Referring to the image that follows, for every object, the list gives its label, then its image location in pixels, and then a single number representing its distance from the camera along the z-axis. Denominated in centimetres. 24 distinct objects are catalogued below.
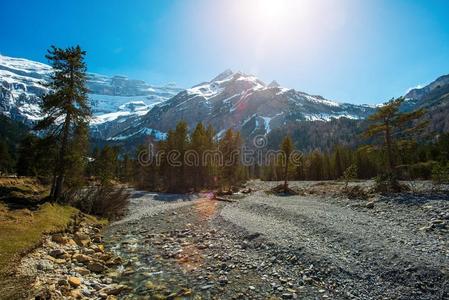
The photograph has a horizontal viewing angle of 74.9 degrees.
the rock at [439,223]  1958
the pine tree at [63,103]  3059
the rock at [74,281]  1250
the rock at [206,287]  1301
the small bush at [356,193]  3872
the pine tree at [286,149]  6047
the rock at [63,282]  1220
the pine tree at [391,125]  3991
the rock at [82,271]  1434
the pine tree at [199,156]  6481
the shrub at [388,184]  3872
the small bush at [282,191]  5513
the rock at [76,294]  1148
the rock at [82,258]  1616
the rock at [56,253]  1617
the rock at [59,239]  1880
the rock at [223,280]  1352
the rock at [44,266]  1377
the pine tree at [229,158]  6131
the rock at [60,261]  1525
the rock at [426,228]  1926
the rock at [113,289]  1259
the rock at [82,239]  1983
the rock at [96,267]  1511
